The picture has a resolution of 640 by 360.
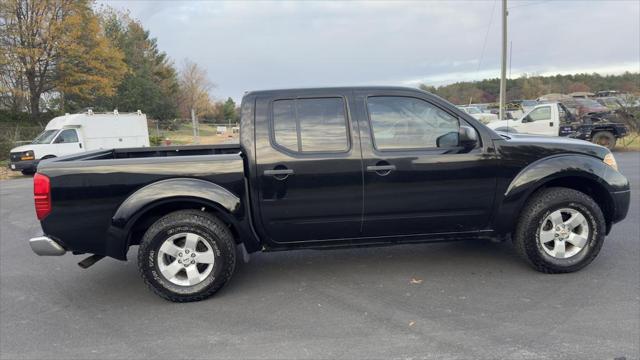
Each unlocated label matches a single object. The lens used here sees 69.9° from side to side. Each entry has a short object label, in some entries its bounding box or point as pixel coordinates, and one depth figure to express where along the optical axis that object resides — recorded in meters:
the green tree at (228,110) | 78.59
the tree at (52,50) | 26.45
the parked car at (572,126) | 15.01
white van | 16.47
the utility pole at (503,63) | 22.13
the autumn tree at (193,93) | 71.94
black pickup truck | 3.89
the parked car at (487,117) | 22.81
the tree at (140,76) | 43.72
